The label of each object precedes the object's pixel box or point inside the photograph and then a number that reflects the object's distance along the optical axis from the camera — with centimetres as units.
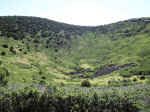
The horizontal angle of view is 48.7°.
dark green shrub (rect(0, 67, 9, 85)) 3997
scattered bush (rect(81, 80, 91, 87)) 5084
